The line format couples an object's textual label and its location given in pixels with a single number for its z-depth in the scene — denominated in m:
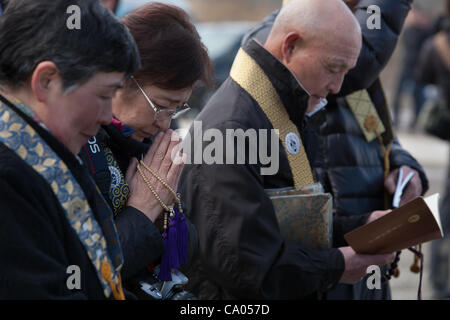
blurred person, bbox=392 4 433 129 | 10.01
